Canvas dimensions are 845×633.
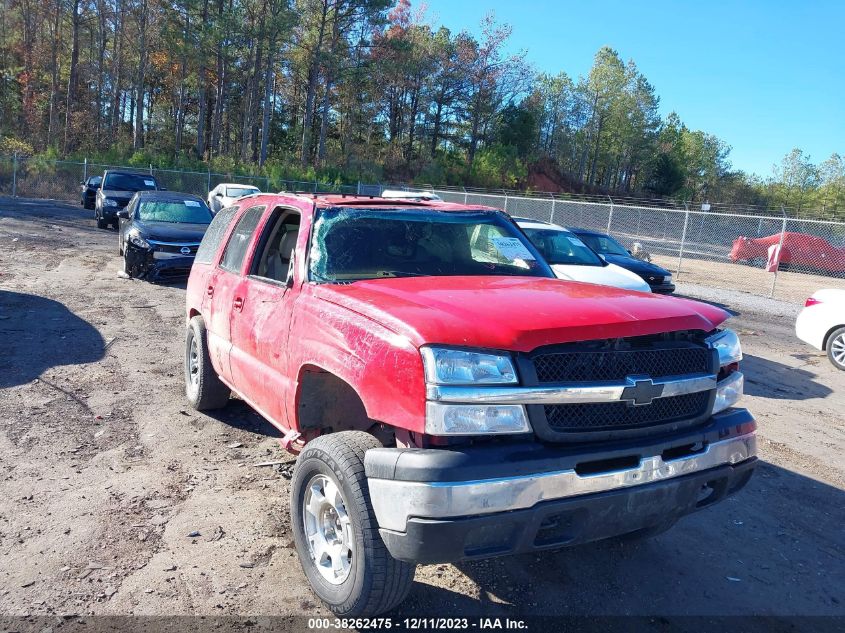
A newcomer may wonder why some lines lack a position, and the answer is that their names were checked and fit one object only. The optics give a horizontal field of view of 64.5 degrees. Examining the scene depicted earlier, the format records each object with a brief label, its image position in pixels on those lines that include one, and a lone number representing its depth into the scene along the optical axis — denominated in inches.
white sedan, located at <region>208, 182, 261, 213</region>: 972.6
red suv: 104.7
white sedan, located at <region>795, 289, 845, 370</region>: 378.6
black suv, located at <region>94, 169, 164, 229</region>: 848.9
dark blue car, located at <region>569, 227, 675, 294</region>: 556.5
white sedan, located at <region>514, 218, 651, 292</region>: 394.9
